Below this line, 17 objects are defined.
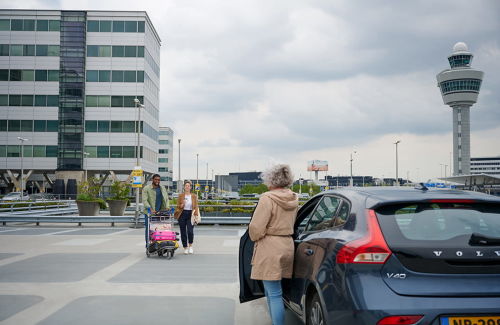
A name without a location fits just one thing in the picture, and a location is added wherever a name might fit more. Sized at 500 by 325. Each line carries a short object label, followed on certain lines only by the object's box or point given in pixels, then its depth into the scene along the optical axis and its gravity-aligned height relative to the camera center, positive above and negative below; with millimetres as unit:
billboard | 155375 +4466
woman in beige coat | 4477 -596
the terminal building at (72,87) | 59094 +11085
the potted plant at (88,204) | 28500 -1484
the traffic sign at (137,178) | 23947 +42
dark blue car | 3098 -546
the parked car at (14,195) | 54631 -1917
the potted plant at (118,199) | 29141 -1253
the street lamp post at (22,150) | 55850 +3217
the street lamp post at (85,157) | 59781 +2641
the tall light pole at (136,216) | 21797 -1657
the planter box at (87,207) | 28469 -1661
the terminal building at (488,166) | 188125 +5635
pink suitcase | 11344 -1303
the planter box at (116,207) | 29080 -1693
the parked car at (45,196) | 53906 -2039
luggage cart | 11305 -1291
